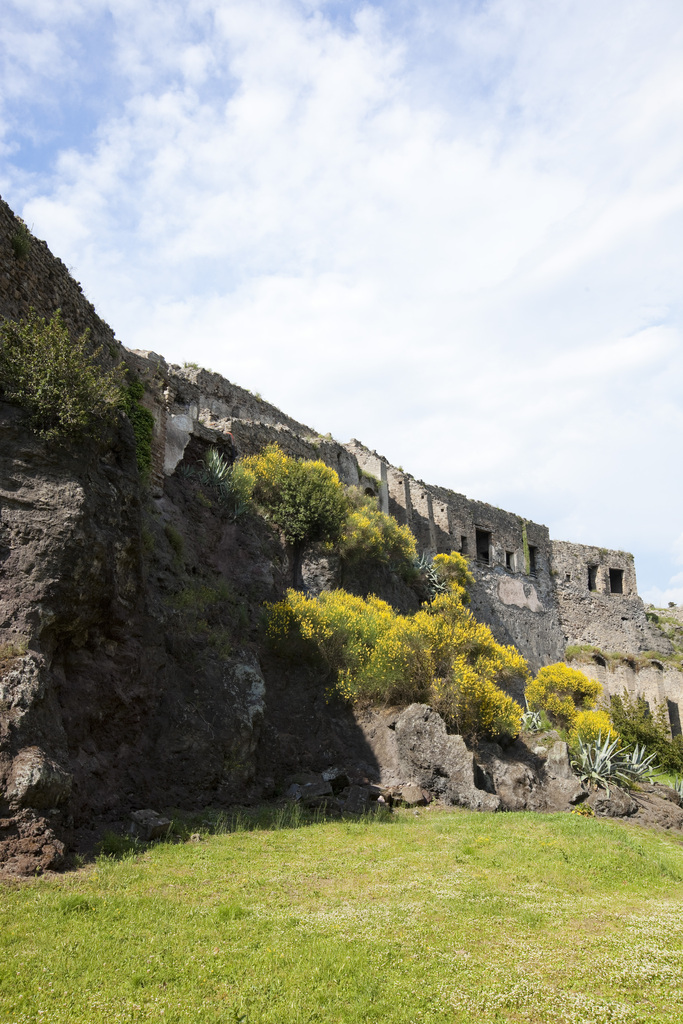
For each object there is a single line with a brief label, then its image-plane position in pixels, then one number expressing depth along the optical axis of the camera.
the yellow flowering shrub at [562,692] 19.31
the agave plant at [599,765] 13.02
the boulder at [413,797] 10.89
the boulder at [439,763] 11.32
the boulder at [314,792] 9.95
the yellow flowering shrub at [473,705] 12.82
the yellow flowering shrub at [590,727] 15.40
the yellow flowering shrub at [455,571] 24.98
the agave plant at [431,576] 23.27
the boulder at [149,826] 7.25
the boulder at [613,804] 12.00
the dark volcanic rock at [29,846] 5.85
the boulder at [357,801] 9.95
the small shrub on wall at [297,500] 16.06
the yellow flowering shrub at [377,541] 17.53
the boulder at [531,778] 12.09
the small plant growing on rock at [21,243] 9.60
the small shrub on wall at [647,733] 17.48
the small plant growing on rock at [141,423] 12.31
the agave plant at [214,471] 14.39
